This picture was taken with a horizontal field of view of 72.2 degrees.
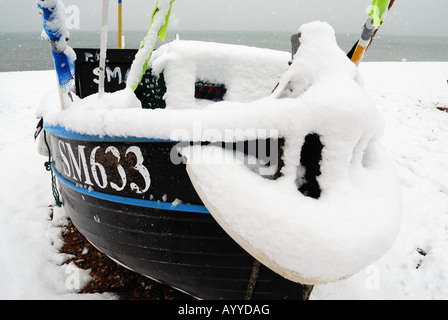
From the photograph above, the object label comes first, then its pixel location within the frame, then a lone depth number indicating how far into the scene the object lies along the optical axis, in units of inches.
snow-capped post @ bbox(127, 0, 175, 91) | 73.3
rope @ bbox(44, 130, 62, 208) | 122.4
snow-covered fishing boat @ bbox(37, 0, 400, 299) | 49.8
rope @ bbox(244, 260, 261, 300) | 71.0
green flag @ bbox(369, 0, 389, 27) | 63.2
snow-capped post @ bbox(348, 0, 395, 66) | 63.3
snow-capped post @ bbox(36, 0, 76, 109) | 78.3
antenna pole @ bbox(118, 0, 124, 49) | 141.5
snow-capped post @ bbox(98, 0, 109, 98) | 73.3
